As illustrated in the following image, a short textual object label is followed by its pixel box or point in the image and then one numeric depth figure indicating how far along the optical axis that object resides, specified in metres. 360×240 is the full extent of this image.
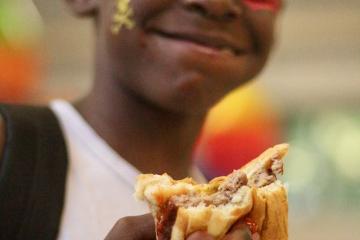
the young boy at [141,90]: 0.86
